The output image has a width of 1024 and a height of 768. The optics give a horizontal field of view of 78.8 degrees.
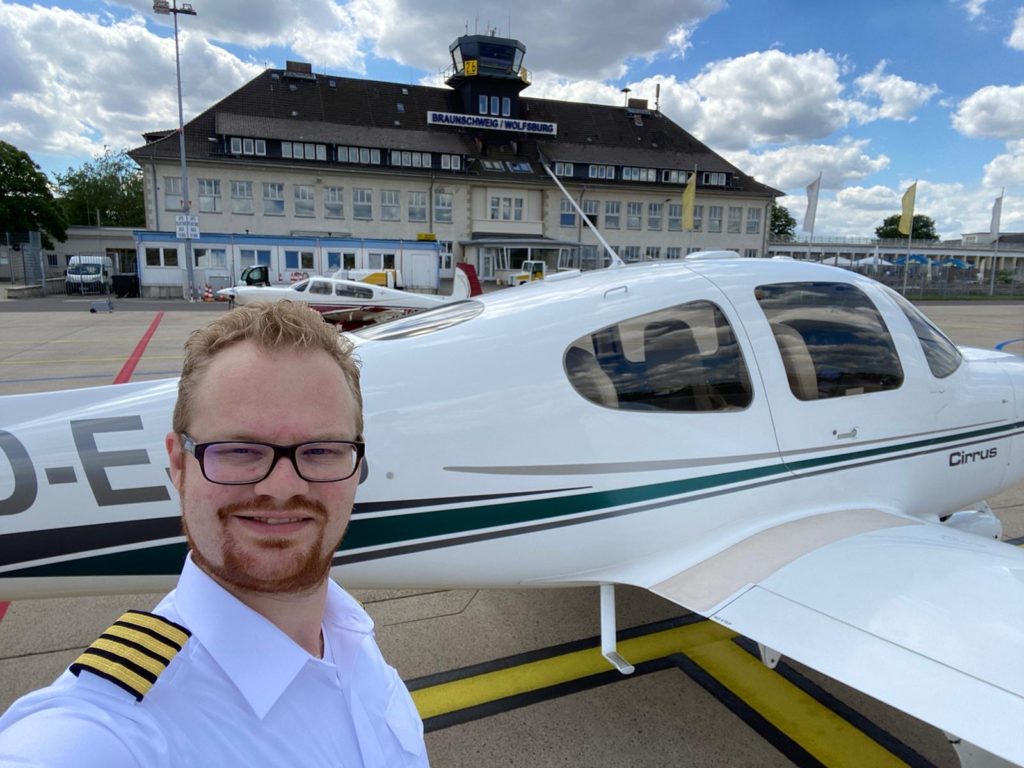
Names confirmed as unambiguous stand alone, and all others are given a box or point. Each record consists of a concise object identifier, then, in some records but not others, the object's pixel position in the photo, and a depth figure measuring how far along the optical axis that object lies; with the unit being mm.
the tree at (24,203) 52125
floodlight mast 29078
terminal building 38344
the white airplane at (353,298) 19734
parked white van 33875
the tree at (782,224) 108438
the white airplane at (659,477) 2137
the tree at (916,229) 110188
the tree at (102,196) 75562
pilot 852
